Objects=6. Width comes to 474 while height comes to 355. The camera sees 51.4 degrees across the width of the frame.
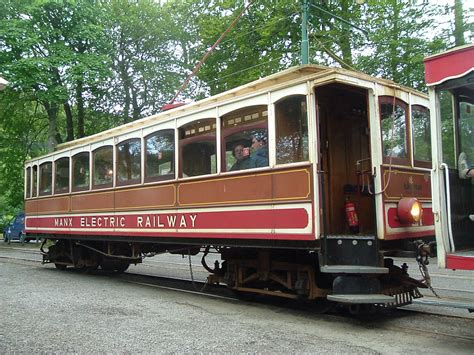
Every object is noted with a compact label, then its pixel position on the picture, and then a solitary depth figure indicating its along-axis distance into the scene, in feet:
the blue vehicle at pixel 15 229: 92.02
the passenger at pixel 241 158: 24.31
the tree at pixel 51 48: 65.41
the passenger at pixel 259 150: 23.50
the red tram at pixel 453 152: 16.81
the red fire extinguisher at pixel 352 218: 23.43
